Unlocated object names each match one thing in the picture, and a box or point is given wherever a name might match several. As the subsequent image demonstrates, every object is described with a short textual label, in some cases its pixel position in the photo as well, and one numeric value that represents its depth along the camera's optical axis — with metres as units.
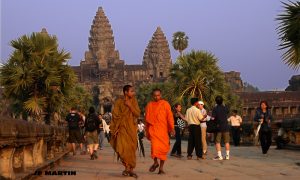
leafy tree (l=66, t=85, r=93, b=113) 82.75
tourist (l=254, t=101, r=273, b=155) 18.88
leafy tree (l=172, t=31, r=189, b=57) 103.19
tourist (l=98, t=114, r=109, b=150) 26.69
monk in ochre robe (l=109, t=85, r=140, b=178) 12.11
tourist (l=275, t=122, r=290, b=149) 21.88
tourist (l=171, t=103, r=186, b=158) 18.63
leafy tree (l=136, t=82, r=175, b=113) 101.87
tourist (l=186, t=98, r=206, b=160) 17.20
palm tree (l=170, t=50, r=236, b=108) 44.91
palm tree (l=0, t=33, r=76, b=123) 27.91
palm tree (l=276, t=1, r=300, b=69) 15.39
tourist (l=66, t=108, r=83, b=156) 20.91
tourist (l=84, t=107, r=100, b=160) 19.20
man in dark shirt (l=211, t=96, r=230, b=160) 17.45
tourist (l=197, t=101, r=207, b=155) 18.38
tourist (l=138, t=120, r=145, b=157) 20.06
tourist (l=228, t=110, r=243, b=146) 27.91
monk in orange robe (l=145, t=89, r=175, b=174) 12.89
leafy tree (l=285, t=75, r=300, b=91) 121.27
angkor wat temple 153.62
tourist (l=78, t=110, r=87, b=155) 21.75
